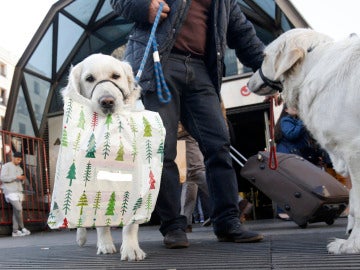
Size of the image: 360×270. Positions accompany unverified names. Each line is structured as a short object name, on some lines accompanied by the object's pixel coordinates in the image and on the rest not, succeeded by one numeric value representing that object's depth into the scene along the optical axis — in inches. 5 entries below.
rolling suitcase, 173.8
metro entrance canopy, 464.1
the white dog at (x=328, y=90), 96.8
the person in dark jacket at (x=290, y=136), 227.3
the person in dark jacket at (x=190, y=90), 126.3
